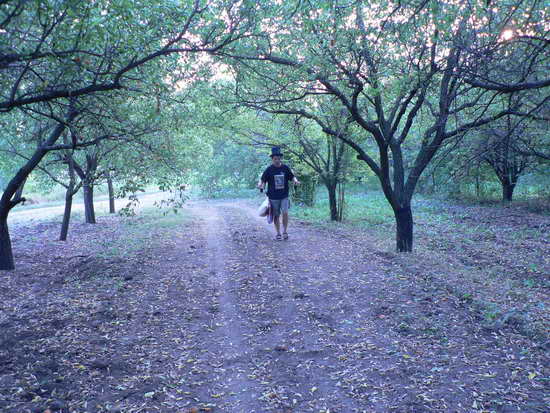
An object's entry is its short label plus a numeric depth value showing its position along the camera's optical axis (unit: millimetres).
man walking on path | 9672
